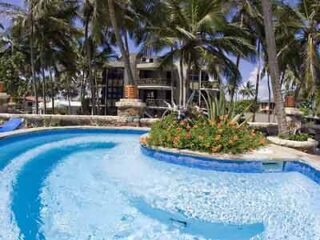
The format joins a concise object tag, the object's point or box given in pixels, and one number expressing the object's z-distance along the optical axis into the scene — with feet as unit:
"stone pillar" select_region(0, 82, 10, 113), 39.37
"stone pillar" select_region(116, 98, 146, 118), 36.44
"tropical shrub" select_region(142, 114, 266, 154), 22.10
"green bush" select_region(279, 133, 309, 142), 26.53
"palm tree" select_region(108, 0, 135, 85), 39.53
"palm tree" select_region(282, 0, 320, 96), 38.00
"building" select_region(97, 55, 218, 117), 85.29
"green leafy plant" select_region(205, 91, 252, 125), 24.84
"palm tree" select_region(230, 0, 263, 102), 44.28
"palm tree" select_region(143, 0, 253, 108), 42.49
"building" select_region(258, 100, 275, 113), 131.60
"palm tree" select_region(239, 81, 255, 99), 147.29
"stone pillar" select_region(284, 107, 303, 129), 34.43
